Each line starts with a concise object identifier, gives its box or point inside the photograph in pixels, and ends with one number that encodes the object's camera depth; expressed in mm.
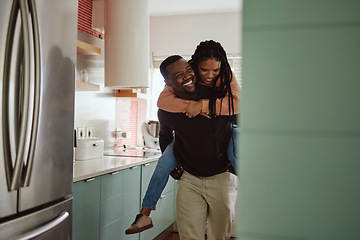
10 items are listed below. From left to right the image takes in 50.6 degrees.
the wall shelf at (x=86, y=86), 3072
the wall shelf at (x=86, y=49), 3035
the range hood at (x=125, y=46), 3191
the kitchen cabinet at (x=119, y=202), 2738
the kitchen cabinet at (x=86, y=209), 2373
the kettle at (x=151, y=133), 4301
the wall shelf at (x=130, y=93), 4312
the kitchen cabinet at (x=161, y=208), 3428
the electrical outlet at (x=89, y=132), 3810
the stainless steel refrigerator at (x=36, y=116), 1607
